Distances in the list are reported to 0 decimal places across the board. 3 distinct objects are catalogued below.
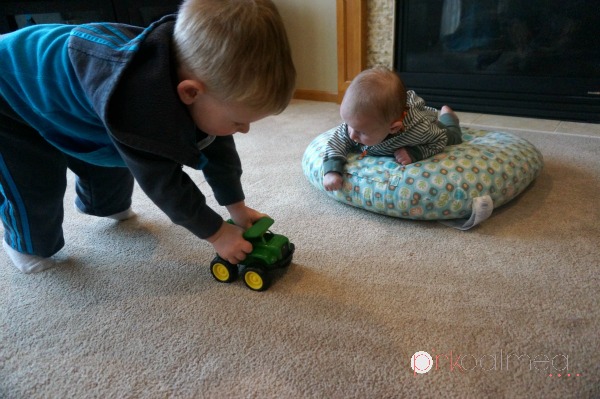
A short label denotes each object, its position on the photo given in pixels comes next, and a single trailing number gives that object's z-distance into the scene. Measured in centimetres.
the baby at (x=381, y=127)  115
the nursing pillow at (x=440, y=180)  111
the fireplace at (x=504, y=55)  192
